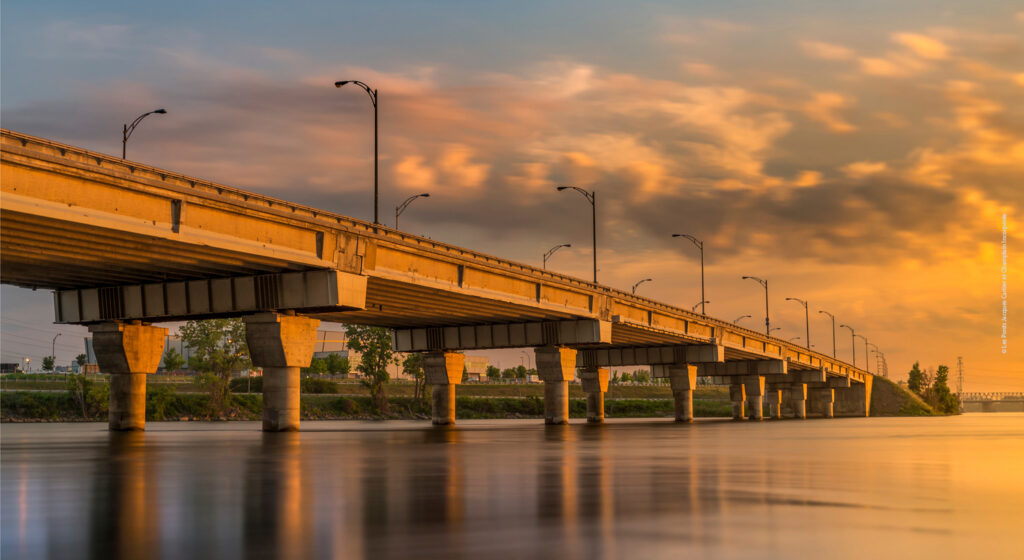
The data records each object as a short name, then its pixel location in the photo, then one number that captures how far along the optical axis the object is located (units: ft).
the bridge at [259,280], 121.49
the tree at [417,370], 442.50
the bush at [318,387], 483.92
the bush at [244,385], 495.53
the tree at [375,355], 412.57
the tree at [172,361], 561.43
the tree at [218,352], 361.92
